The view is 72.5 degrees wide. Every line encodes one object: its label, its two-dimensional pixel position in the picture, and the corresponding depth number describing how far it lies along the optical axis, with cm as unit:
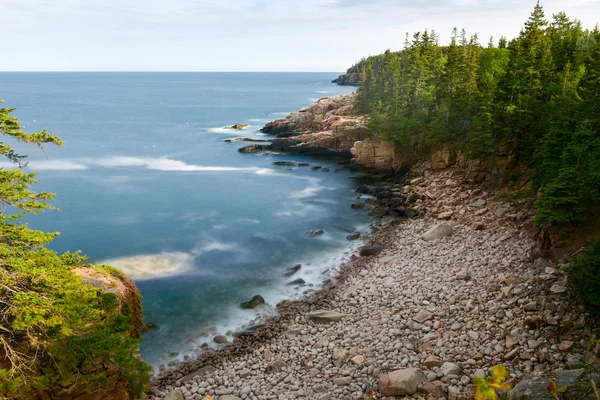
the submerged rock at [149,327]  2403
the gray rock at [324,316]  2280
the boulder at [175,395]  1758
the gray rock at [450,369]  1591
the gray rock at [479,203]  3264
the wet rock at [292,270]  3056
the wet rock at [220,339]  2274
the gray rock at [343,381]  1700
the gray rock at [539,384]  1280
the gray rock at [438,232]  3034
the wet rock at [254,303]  2617
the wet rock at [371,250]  3166
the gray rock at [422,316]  2043
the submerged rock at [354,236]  3582
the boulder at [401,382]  1547
